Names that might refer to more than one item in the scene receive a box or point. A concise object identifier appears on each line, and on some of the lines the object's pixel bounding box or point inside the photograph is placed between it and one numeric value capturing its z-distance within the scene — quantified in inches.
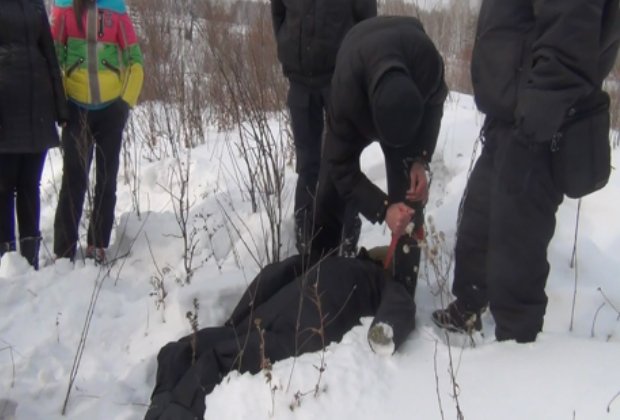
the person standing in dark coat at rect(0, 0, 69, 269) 107.1
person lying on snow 76.2
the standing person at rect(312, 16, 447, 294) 79.7
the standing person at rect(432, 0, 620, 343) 70.9
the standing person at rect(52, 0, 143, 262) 115.9
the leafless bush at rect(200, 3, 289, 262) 153.9
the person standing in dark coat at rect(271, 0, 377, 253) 119.5
